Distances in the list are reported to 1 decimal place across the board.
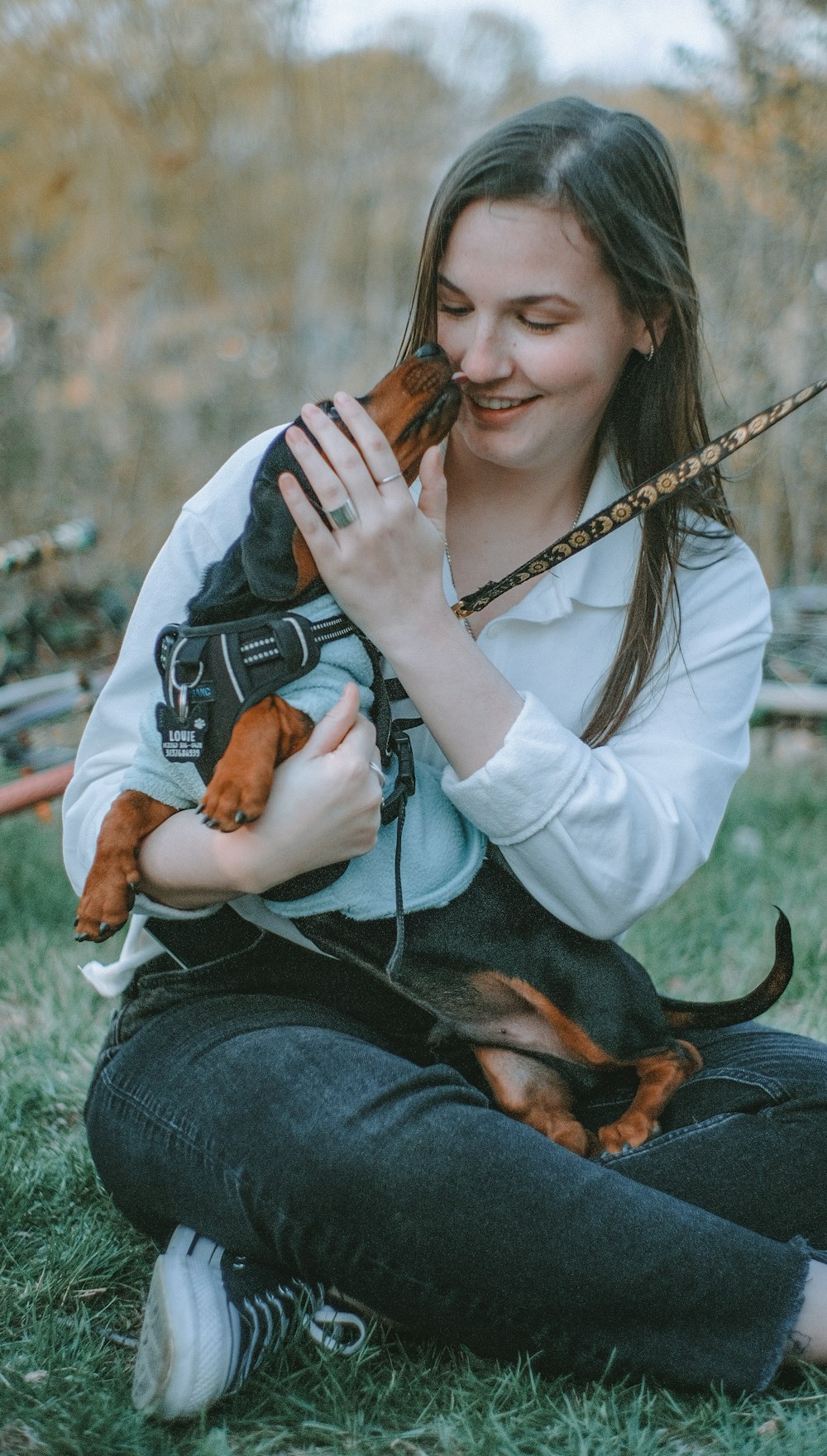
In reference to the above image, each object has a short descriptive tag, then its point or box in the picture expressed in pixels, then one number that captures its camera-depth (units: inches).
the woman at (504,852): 58.6
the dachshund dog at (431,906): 65.6
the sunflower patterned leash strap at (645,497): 70.0
